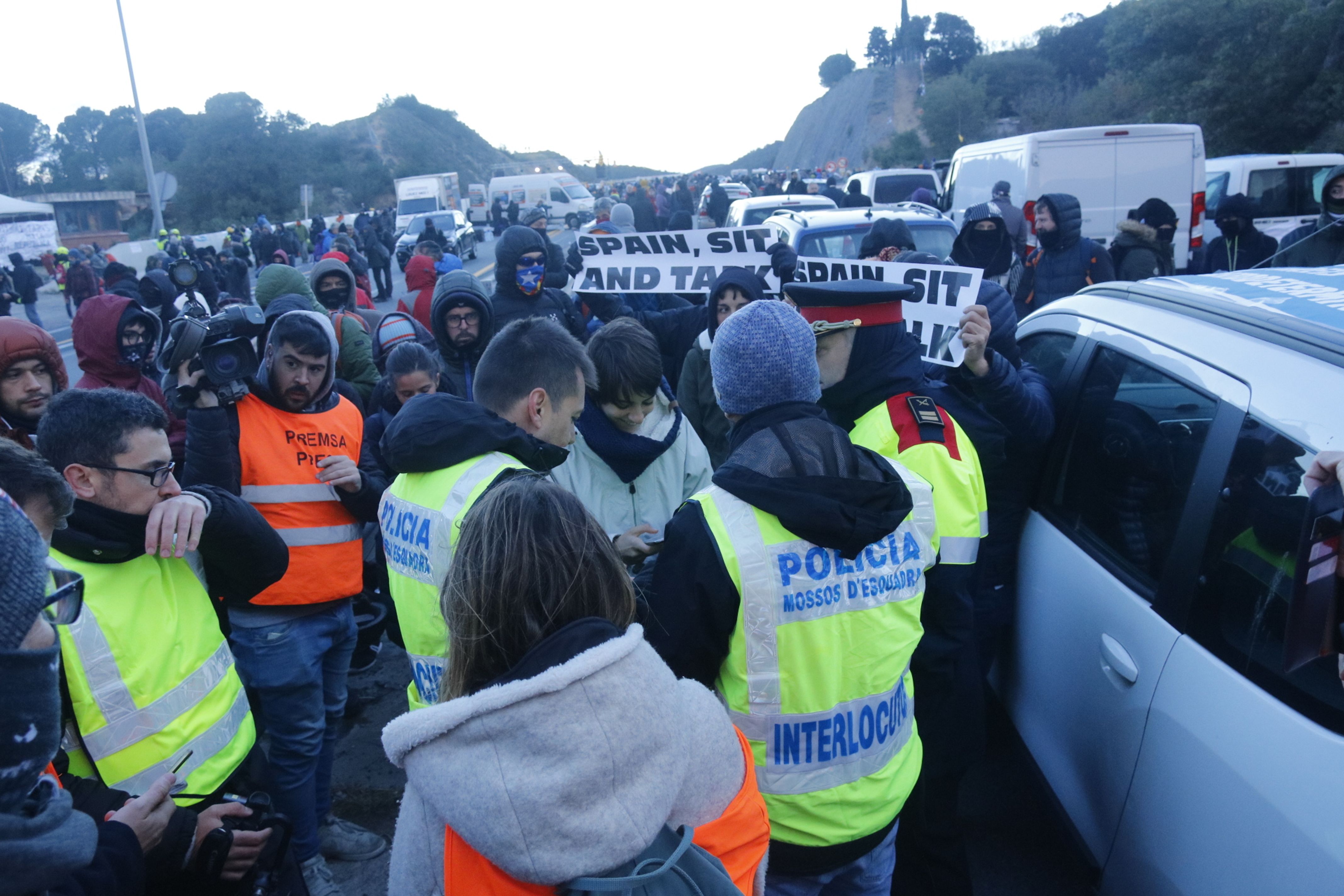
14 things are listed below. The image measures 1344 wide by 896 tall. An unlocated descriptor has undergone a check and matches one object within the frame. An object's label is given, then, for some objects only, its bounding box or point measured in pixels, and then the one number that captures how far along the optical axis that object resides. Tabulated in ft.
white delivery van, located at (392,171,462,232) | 101.55
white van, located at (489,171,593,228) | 114.73
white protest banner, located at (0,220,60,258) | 100.01
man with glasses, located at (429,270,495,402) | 15.23
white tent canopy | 114.83
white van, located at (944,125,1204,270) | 31.22
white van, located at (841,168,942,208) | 51.62
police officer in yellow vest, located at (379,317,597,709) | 6.99
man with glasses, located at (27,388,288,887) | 6.50
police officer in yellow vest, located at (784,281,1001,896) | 7.57
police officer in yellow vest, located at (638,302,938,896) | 5.90
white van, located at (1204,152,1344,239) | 38.81
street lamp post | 80.79
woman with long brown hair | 3.74
